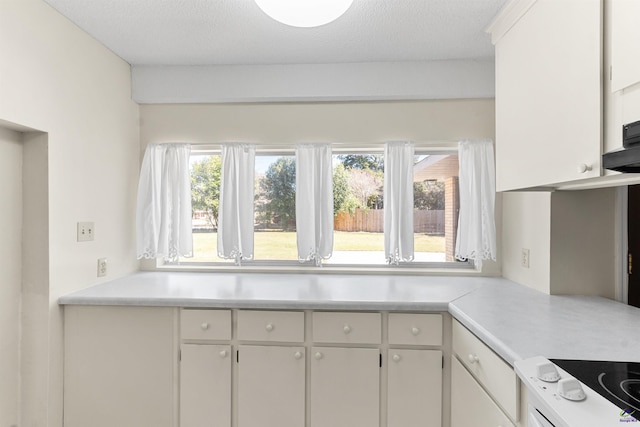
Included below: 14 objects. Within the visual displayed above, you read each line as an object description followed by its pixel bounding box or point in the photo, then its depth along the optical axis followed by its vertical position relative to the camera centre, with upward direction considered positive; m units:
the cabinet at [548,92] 1.12 +0.48
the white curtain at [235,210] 2.37 +0.02
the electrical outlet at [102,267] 2.08 -0.34
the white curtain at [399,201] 2.31 +0.08
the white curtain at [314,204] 2.36 +0.06
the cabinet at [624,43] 0.96 +0.51
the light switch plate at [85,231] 1.93 -0.11
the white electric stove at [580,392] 0.75 -0.46
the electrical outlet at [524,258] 2.04 -0.28
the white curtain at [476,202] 2.24 +0.07
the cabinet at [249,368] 1.69 -0.81
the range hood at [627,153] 0.87 +0.16
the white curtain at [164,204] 2.37 +0.07
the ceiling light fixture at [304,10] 1.24 +0.78
